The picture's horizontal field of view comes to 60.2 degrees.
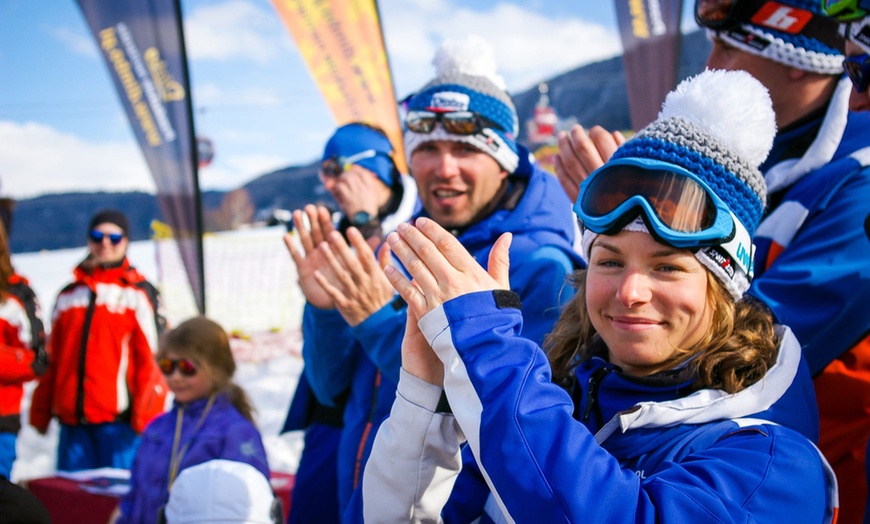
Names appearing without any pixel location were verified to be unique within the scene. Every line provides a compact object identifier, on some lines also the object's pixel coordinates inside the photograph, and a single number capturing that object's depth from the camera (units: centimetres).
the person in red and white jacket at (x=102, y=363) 518
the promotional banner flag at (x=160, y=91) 666
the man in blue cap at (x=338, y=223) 312
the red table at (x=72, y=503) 390
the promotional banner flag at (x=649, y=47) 789
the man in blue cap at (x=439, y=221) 231
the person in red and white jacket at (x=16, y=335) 348
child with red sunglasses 308
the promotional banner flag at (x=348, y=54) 818
